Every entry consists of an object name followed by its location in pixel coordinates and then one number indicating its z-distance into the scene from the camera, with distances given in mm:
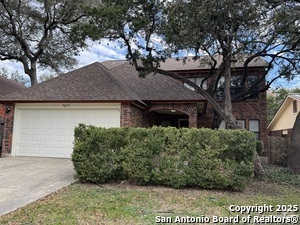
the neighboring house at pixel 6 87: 17531
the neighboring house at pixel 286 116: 17984
